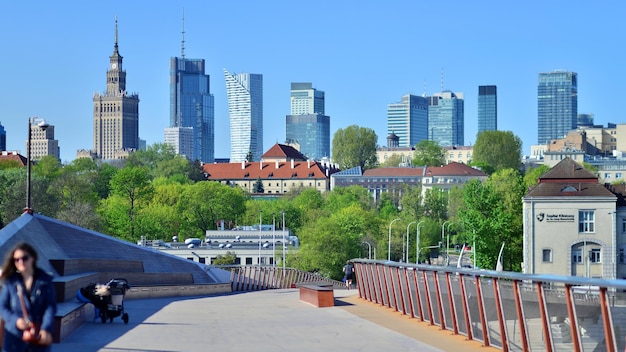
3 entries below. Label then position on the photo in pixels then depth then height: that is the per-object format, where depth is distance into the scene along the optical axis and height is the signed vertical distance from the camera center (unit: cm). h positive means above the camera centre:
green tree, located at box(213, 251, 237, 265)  11352 -796
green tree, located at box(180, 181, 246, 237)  15738 -461
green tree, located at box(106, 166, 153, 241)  14850 -205
